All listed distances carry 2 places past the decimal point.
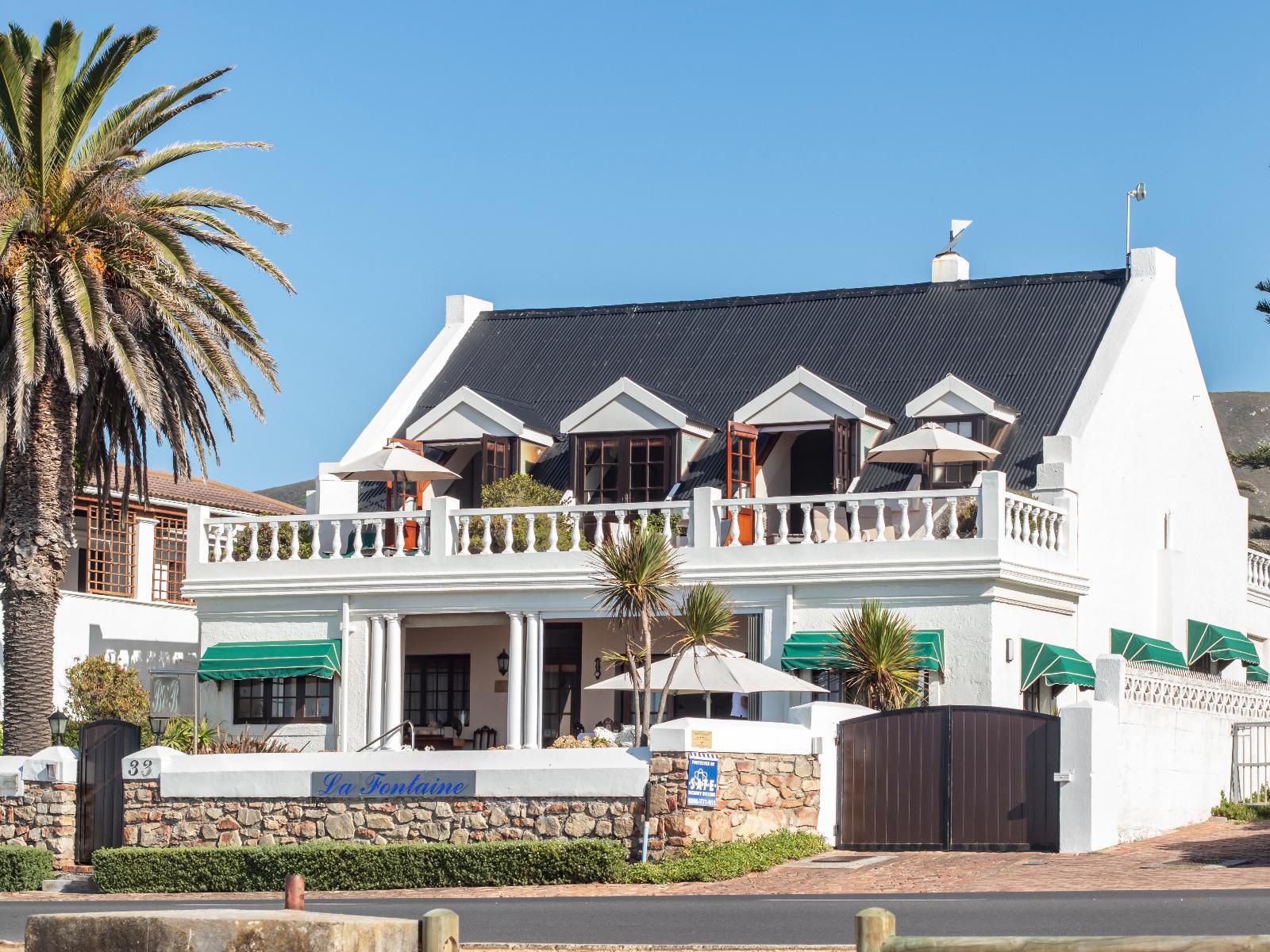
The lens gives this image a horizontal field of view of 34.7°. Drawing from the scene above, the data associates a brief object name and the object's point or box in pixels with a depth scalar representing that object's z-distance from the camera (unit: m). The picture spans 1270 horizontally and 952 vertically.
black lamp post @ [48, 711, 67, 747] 31.14
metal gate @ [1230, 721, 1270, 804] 30.95
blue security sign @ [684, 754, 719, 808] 25.80
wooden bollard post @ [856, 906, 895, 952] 11.92
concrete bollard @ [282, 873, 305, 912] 14.26
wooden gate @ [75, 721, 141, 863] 30.00
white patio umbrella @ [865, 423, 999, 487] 33.62
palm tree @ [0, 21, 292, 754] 30.62
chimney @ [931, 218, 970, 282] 41.31
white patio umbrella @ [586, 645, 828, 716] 29.42
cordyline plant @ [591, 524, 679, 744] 30.53
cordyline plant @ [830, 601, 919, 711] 30.44
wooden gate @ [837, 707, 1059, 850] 27.06
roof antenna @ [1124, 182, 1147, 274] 38.97
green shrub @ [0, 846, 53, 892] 28.66
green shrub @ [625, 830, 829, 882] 24.91
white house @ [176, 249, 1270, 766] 32.75
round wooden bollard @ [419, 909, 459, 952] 13.78
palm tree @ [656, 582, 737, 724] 30.22
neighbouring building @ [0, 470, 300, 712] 41.22
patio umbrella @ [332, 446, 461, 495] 36.75
